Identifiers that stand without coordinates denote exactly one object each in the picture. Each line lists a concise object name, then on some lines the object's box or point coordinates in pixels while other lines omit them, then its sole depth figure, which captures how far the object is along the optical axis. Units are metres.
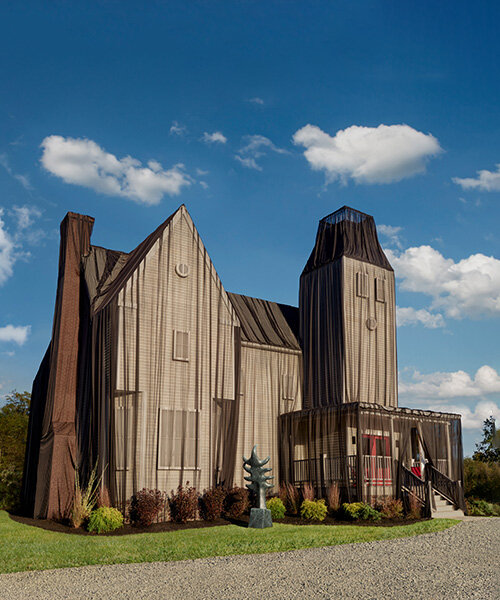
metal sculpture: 17.45
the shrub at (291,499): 20.64
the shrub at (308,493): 20.48
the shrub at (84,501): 17.95
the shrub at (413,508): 19.22
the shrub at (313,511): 18.97
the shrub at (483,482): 30.36
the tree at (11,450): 29.03
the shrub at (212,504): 19.48
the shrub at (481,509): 22.42
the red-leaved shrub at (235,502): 19.91
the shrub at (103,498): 18.28
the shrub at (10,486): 28.61
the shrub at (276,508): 19.56
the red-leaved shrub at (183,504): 19.00
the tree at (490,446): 38.62
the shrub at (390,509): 18.94
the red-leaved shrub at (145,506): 18.19
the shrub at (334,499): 19.67
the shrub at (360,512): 18.41
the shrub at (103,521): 17.08
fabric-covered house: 19.94
